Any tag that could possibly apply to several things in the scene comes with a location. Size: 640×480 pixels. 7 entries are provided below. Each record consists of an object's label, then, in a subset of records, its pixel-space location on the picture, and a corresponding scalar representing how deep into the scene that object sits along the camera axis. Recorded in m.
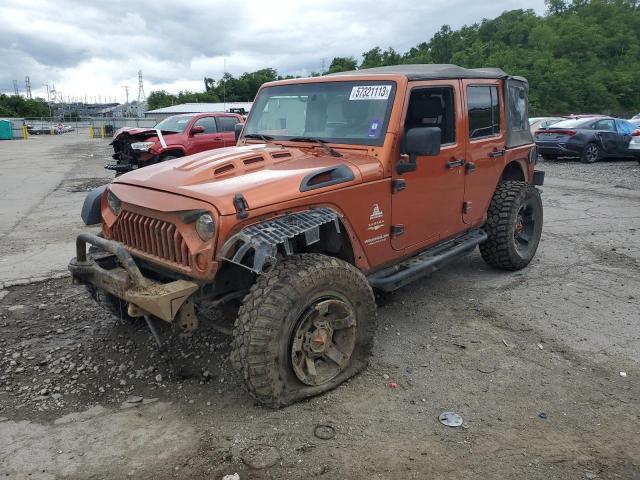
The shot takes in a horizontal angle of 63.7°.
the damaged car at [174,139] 11.96
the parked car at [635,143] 13.95
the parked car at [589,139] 15.63
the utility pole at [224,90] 70.69
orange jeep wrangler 2.96
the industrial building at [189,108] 47.98
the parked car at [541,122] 18.29
